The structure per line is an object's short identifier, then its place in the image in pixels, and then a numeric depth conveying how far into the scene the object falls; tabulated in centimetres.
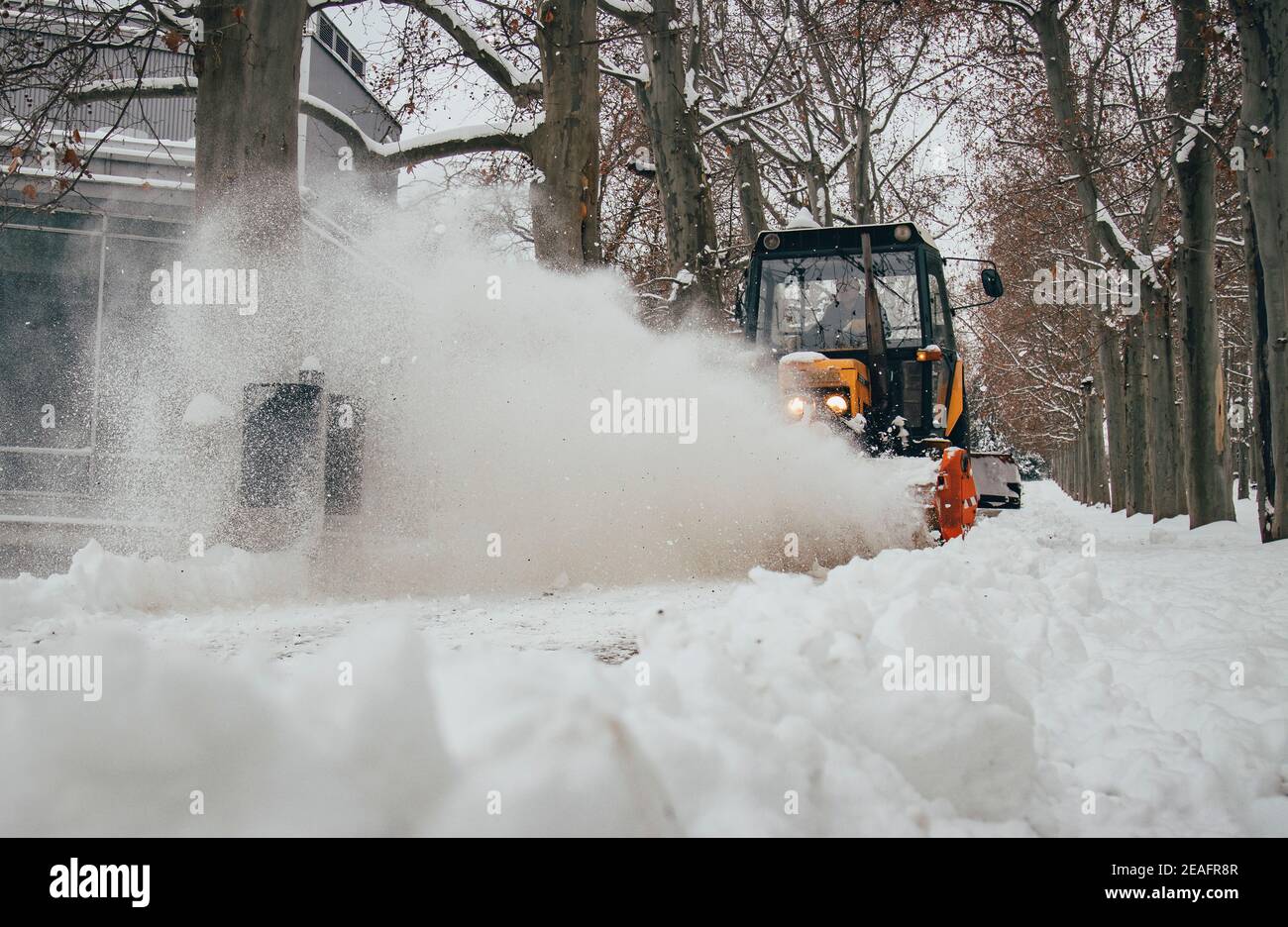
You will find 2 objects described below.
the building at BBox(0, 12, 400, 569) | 1234
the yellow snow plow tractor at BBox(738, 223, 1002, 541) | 888
